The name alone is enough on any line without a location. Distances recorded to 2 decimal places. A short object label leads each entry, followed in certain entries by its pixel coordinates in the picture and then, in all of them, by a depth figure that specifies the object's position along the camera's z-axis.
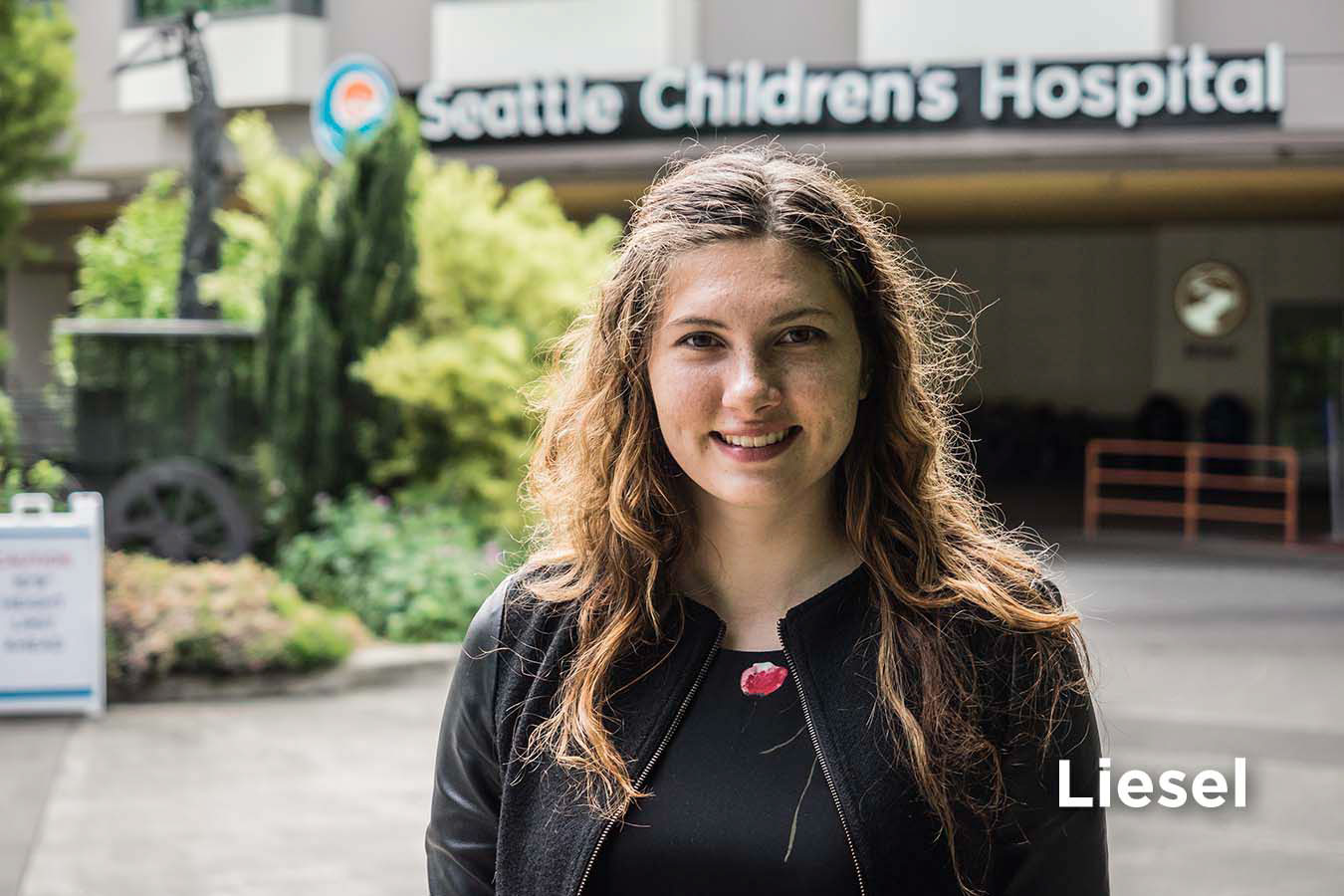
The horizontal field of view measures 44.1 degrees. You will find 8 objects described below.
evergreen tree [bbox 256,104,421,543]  11.38
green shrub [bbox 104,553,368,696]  9.02
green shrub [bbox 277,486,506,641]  10.38
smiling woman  2.09
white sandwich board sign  8.62
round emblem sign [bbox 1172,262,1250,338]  23.64
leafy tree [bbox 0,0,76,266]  18.62
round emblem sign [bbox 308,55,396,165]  15.27
